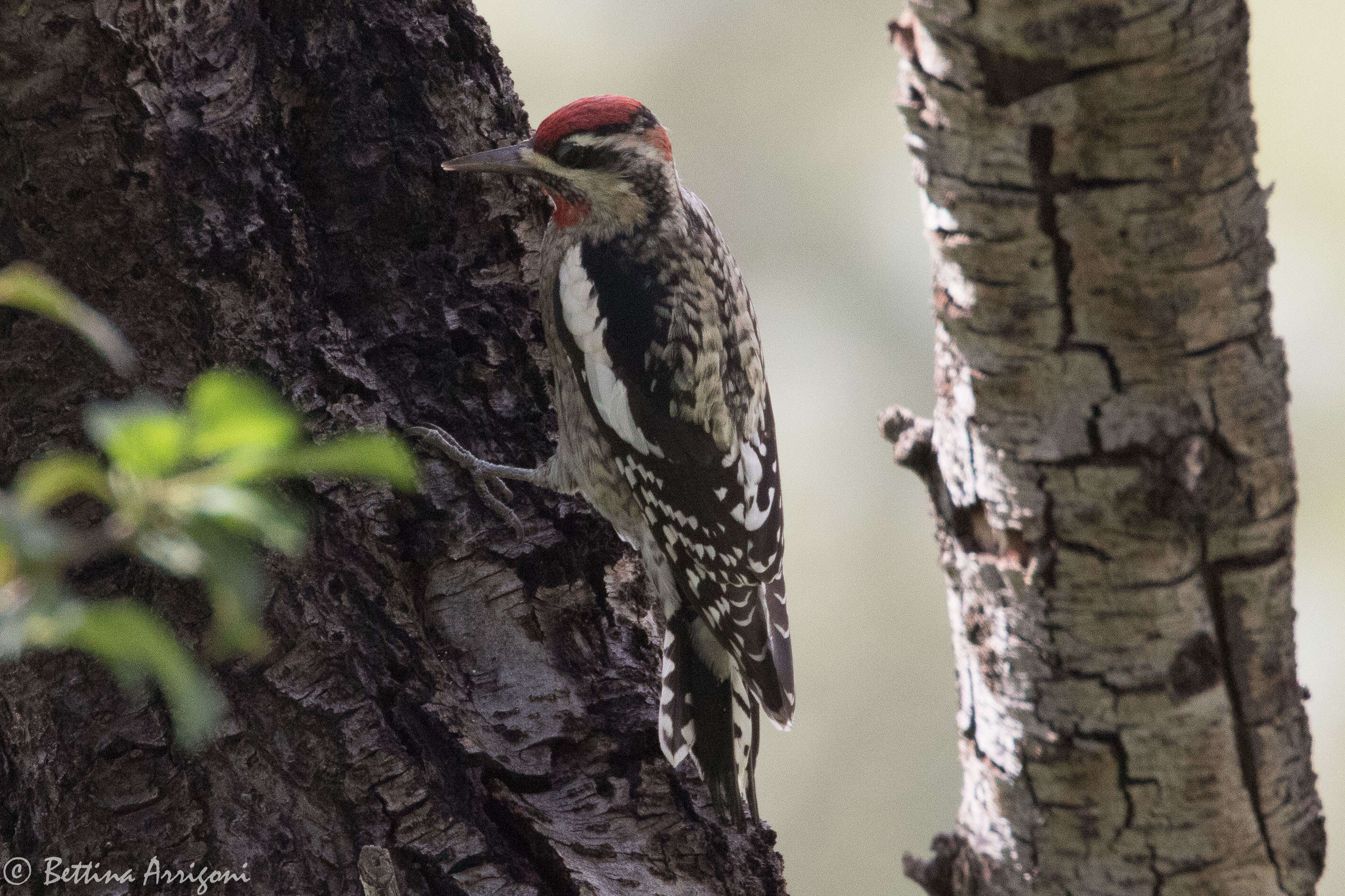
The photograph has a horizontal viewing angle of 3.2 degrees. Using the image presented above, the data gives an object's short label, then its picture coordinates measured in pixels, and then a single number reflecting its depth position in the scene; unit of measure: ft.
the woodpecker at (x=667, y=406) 19.58
